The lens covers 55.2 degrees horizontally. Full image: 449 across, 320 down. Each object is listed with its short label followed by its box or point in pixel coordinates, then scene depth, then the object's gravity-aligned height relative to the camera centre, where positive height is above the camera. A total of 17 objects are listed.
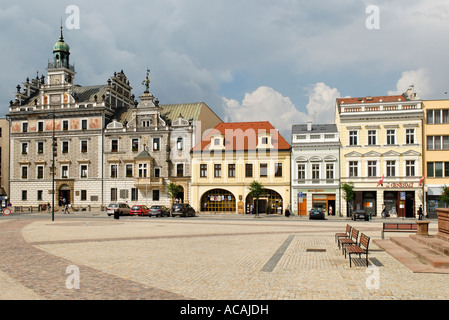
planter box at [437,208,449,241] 15.38 -1.72
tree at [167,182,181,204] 52.41 -1.36
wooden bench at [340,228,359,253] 14.93 -2.25
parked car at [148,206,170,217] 45.19 -3.51
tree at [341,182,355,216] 45.12 -1.43
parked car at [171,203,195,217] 44.34 -3.28
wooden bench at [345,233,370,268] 12.76 -2.18
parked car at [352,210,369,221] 39.44 -3.46
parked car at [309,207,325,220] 40.06 -3.39
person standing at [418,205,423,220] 40.19 -3.47
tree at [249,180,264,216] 46.69 -1.30
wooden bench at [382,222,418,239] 20.37 -2.38
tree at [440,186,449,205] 38.97 -1.75
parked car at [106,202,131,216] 47.66 -3.36
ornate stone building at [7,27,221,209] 55.62 +4.86
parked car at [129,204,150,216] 48.56 -3.65
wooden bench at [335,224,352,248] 17.50 -2.35
